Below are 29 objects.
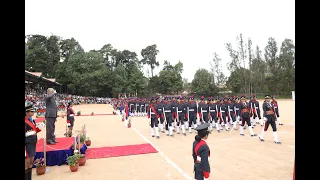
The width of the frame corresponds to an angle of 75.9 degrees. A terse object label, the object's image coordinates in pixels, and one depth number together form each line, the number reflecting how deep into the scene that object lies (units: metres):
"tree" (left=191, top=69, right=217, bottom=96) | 47.81
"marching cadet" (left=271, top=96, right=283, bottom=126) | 13.48
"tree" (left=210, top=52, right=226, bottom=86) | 55.84
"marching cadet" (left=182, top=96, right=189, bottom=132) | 13.19
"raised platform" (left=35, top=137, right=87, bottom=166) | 7.03
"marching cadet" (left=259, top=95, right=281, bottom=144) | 9.27
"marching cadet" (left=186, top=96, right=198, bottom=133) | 12.88
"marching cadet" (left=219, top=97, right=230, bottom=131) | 13.48
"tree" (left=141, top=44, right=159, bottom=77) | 70.48
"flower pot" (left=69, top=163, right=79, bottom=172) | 6.43
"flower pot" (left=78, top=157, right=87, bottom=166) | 6.95
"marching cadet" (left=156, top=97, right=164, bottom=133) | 12.41
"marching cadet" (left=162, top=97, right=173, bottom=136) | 12.19
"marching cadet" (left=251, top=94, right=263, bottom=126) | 14.10
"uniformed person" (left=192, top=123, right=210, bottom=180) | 3.68
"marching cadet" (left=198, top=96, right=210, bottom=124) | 13.31
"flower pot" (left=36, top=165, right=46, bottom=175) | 6.25
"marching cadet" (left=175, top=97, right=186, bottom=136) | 12.71
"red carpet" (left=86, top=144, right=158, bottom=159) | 8.23
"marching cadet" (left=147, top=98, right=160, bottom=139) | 11.64
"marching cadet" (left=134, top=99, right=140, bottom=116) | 24.86
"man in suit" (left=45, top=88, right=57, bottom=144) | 7.81
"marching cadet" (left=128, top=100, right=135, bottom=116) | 24.94
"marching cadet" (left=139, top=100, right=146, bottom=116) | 24.81
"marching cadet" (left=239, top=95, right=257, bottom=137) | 11.07
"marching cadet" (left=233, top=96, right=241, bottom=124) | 14.19
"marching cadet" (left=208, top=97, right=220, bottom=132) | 13.45
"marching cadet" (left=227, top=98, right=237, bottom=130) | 13.60
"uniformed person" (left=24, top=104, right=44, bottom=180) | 4.96
